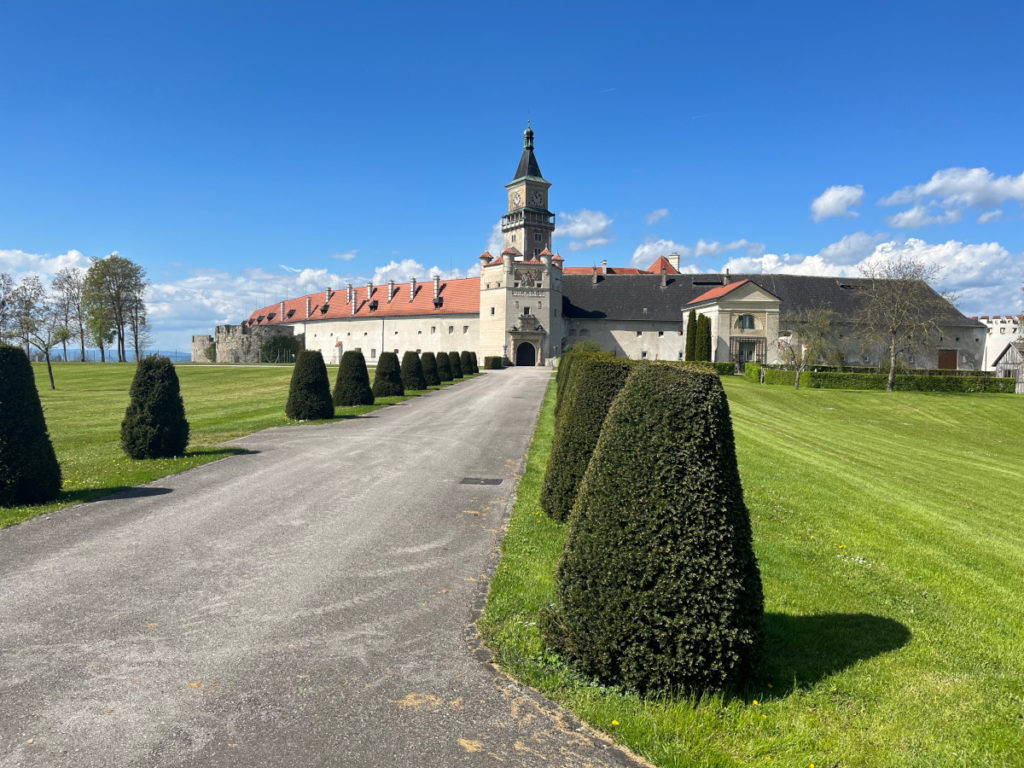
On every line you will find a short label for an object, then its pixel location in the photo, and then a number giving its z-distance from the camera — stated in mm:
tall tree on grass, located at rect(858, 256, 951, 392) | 44344
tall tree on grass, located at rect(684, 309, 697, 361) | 53438
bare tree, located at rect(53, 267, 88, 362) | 69938
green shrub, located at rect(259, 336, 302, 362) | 76938
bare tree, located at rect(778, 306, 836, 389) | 47906
